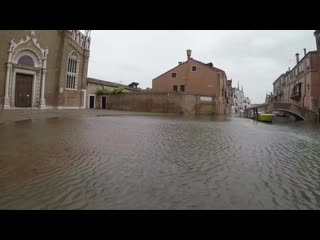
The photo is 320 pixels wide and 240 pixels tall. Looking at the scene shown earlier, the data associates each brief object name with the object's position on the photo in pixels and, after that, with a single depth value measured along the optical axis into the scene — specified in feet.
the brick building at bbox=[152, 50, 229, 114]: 132.77
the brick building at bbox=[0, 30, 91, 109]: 76.89
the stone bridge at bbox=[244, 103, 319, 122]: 97.09
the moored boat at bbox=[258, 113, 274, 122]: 82.84
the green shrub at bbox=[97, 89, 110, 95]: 136.84
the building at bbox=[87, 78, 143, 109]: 134.31
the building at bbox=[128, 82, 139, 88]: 198.09
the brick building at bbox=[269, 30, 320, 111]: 108.17
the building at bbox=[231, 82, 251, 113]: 313.73
